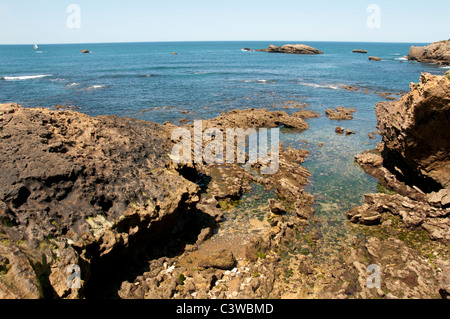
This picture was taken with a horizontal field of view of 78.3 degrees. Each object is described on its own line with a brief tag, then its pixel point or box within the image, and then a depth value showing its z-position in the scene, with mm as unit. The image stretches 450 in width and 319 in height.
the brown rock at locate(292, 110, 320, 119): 33281
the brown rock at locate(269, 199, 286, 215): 14383
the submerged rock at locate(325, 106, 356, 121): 33000
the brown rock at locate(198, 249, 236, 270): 10609
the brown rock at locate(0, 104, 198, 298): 7348
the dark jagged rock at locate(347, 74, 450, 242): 13367
